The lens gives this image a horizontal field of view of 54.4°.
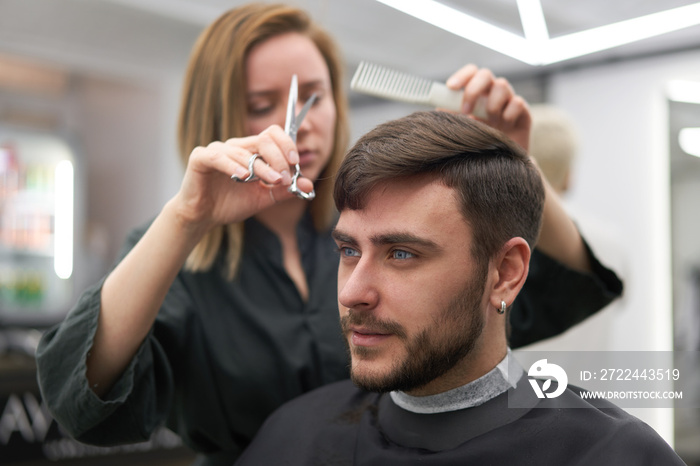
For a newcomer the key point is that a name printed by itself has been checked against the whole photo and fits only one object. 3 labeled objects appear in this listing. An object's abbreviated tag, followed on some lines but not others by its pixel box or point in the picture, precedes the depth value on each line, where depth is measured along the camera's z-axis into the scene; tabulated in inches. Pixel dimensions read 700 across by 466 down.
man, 45.1
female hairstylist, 52.1
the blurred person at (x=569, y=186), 92.8
